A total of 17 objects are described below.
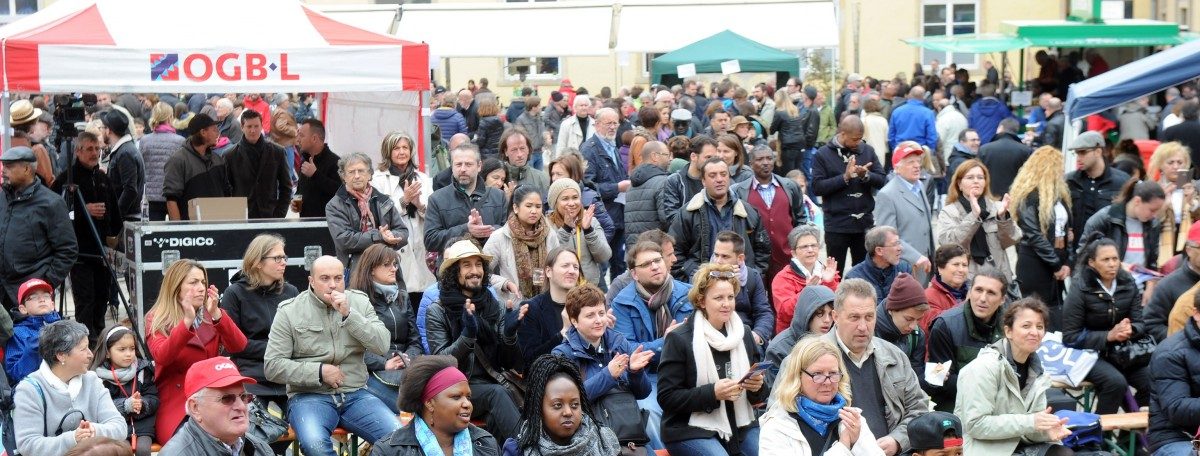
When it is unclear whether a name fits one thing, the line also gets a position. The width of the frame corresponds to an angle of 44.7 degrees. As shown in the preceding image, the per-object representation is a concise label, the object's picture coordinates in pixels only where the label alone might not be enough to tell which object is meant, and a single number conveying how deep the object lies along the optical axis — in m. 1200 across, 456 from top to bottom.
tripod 9.66
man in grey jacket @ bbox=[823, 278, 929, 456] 6.70
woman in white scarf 6.85
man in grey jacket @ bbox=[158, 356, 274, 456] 5.38
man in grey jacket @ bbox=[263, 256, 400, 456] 7.19
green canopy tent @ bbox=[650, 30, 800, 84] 20.98
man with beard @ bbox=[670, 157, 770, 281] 9.45
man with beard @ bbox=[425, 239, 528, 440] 7.13
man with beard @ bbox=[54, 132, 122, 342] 10.51
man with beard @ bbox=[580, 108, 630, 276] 11.84
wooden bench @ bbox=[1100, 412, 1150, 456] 7.63
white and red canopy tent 9.38
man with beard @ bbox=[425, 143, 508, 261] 9.38
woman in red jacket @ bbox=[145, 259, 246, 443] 7.08
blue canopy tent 12.64
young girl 6.90
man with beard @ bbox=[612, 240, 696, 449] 7.56
